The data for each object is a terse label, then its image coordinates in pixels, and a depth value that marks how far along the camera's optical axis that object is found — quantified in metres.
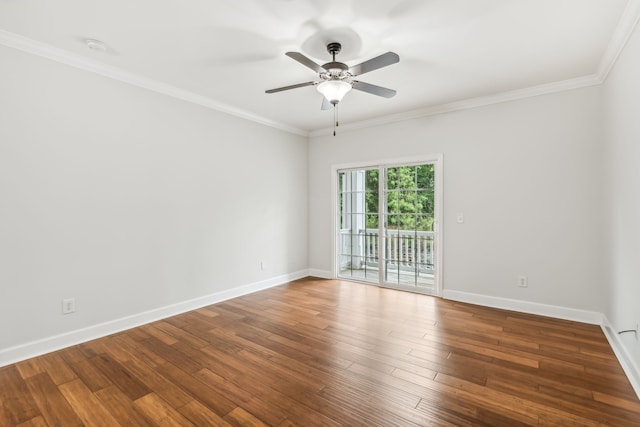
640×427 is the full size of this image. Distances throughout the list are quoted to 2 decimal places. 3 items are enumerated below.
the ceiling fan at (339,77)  2.36
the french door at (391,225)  4.50
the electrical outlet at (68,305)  2.82
